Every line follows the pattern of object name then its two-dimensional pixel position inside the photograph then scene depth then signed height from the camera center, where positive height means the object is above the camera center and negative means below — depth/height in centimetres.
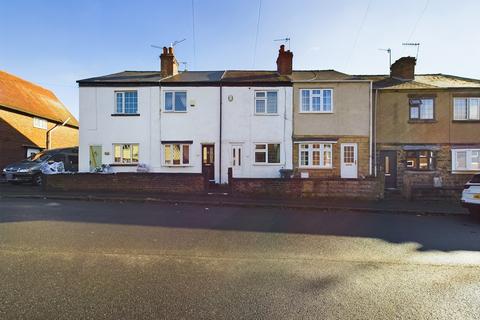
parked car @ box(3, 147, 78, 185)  1486 -34
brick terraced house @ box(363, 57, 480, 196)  1680 +172
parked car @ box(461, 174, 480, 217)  912 -119
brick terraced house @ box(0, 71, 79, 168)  2050 +330
